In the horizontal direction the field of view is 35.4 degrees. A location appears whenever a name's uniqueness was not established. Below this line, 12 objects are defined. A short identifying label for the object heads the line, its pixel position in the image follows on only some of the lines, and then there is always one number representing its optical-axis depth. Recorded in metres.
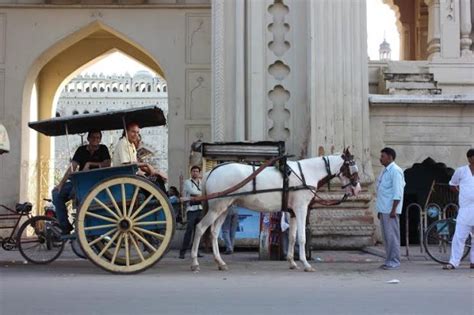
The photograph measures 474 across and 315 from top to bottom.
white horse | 9.75
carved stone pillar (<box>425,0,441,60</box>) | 14.66
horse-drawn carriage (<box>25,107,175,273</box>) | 9.09
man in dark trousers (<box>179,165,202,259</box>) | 11.85
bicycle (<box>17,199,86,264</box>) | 10.26
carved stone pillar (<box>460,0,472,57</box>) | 14.60
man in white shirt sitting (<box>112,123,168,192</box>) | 9.42
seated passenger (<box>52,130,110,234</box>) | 9.93
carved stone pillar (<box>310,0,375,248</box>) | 13.30
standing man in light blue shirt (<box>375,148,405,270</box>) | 10.03
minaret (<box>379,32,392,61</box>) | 41.54
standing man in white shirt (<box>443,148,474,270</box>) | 10.05
